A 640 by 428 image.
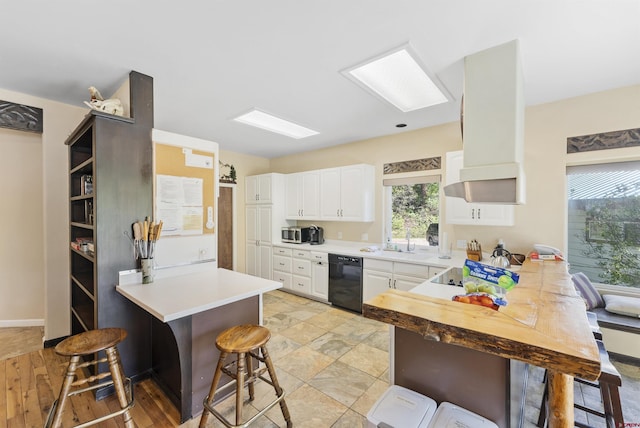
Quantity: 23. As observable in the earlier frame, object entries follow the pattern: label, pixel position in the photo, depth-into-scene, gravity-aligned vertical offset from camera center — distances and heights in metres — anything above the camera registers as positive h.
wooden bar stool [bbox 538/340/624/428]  1.37 -1.03
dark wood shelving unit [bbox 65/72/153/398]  2.06 +0.07
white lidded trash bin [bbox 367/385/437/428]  1.15 -0.92
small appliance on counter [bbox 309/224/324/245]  4.86 -0.43
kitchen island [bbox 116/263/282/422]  1.77 -0.81
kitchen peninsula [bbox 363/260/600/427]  1.01 -0.54
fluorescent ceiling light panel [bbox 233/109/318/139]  3.36 +1.23
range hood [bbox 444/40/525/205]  1.77 +0.60
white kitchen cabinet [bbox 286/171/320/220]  4.75 +0.30
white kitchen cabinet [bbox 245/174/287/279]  5.03 -0.18
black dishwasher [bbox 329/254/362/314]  3.85 -1.06
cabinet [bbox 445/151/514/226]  3.01 +0.01
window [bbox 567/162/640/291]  2.63 -0.11
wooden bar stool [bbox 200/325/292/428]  1.58 -0.97
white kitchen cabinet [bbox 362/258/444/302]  3.28 -0.84
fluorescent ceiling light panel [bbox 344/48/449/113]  2.16 +1.24
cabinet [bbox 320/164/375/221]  4.21 +0.31
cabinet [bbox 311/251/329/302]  4.20 -1.04
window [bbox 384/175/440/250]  3.83 +0.01
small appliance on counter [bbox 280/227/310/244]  4.83 -0.43
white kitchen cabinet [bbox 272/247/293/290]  4.72 -1.01
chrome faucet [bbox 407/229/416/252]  3.99 -0.51
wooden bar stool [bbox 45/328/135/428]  1.54 -0.94
